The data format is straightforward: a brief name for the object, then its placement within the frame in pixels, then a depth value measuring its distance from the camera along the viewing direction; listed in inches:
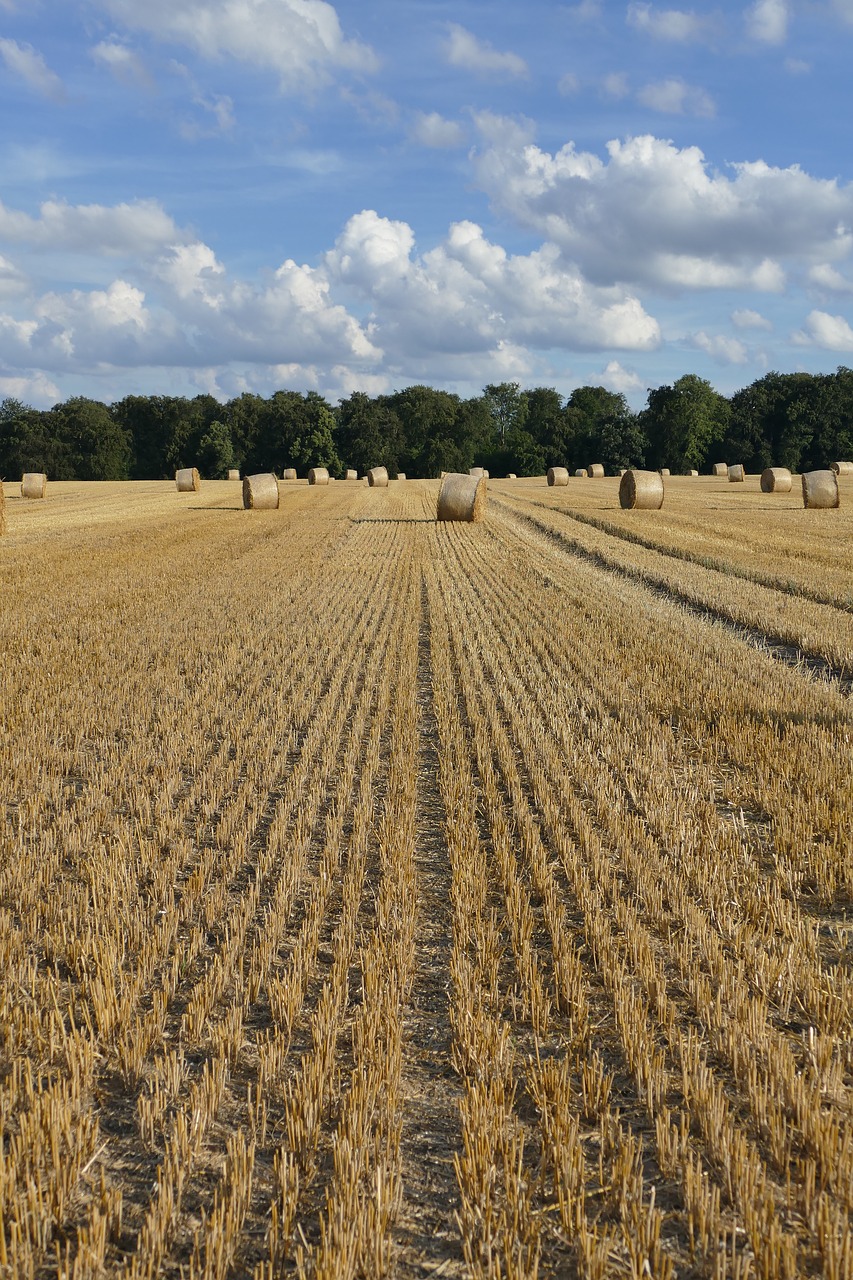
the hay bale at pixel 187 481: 2017.7
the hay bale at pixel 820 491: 1339.8
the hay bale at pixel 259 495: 1449.3
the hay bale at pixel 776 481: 1808.6
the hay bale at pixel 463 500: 1152.8
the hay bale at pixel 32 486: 1854.1
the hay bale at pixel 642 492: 1310.3
